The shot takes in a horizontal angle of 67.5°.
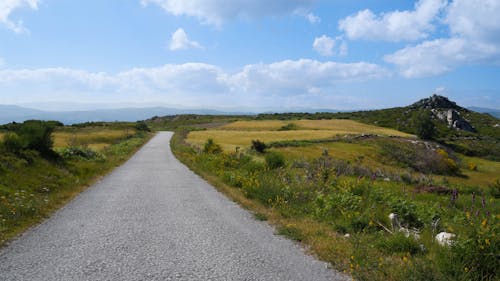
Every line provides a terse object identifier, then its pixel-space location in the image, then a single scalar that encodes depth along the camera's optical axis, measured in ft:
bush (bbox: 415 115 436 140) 249.14
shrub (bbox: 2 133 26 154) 53.11
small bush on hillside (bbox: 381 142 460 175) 149.69
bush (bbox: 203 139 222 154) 98.27
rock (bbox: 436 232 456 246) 19.67
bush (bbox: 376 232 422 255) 20.75
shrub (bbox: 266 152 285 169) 71.67
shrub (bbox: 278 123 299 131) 272.49
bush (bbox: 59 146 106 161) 78.81
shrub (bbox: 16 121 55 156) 59.52
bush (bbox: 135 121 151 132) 290.97
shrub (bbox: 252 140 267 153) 135.68
